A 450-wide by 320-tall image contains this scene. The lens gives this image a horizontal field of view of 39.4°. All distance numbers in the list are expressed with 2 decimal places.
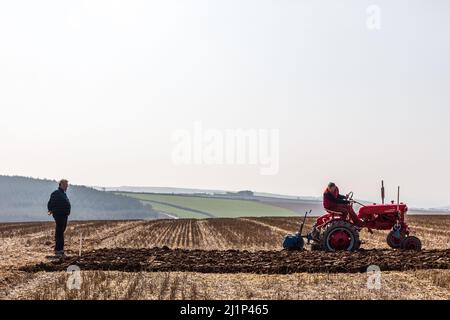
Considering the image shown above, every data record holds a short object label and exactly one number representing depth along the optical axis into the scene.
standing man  17.17
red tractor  16.53
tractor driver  16.84
